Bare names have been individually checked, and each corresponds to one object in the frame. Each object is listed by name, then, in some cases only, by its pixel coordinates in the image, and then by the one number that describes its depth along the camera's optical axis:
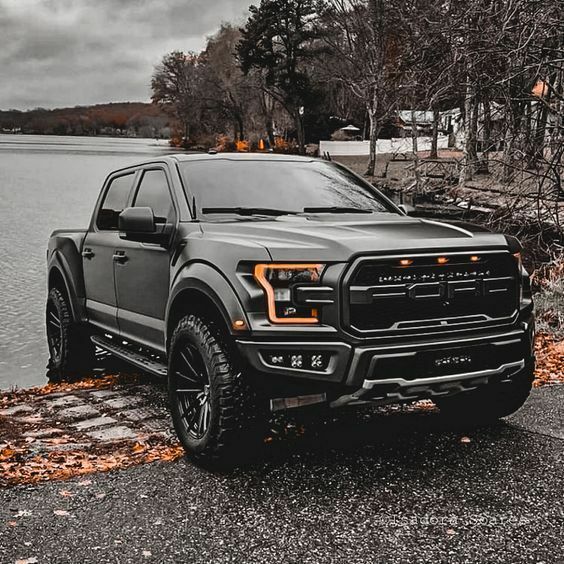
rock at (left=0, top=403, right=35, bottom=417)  7.14
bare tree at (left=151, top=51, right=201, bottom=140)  99.61
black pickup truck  4.29
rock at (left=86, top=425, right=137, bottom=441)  5.85
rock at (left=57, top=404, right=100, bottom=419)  6.68
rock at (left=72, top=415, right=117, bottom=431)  6.26
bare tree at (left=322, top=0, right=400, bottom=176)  47.03
